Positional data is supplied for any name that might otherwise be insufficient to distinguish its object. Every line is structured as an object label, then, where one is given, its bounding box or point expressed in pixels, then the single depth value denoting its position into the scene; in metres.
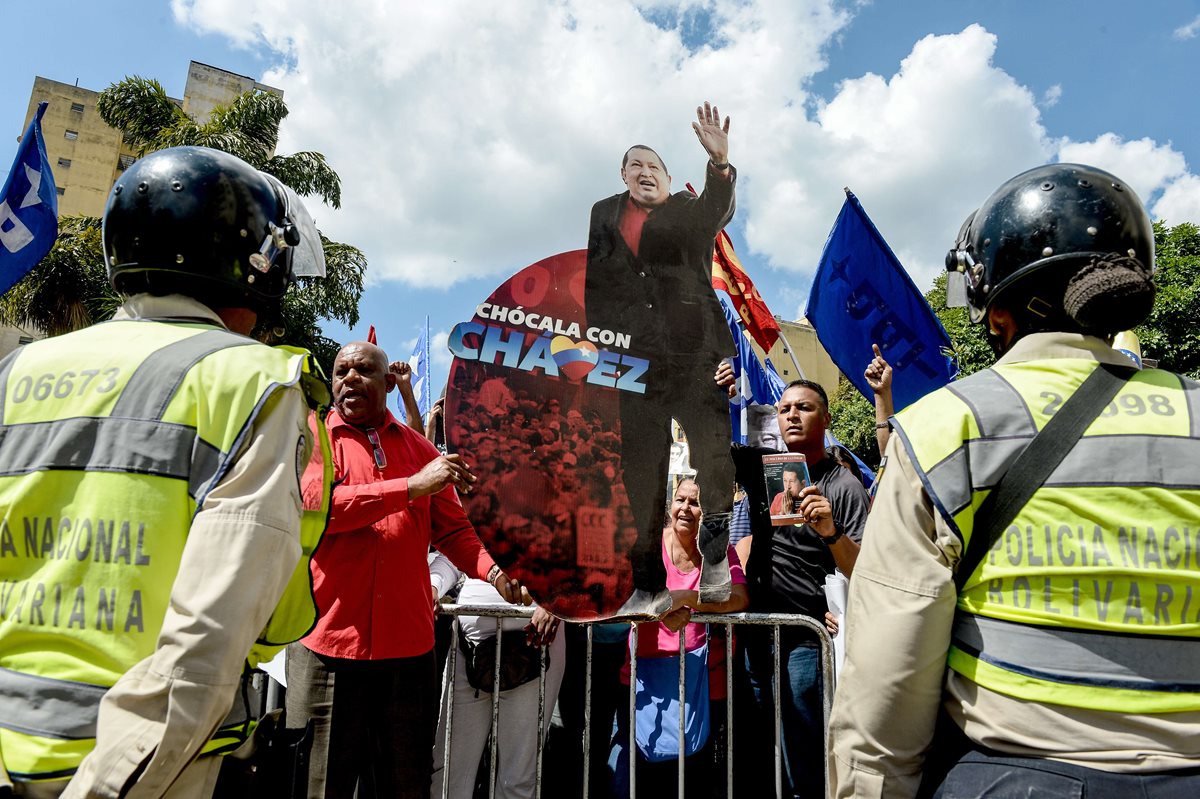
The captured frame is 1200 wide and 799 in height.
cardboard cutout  3.30
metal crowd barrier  3.57
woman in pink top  3.64
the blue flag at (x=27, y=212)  5.50
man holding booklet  3.60
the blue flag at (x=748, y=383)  5.19
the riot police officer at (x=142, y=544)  1.37
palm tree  17.80
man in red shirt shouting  3.06
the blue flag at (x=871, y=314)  5.18
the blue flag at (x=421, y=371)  6.99
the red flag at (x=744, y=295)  5.75
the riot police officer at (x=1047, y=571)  1.40
